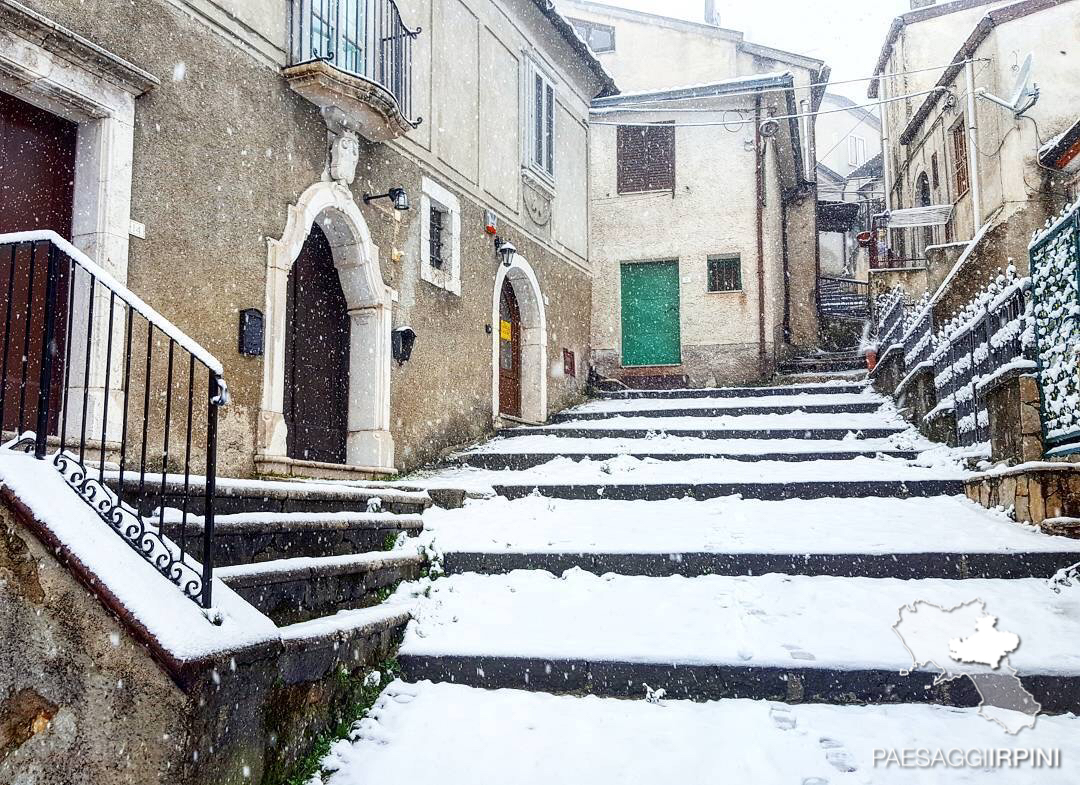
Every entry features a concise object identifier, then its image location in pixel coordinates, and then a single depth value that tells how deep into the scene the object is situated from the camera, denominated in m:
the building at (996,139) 13.22
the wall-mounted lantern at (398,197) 8.30
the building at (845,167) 30.50
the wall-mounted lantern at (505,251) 10.93
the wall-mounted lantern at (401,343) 8.43
